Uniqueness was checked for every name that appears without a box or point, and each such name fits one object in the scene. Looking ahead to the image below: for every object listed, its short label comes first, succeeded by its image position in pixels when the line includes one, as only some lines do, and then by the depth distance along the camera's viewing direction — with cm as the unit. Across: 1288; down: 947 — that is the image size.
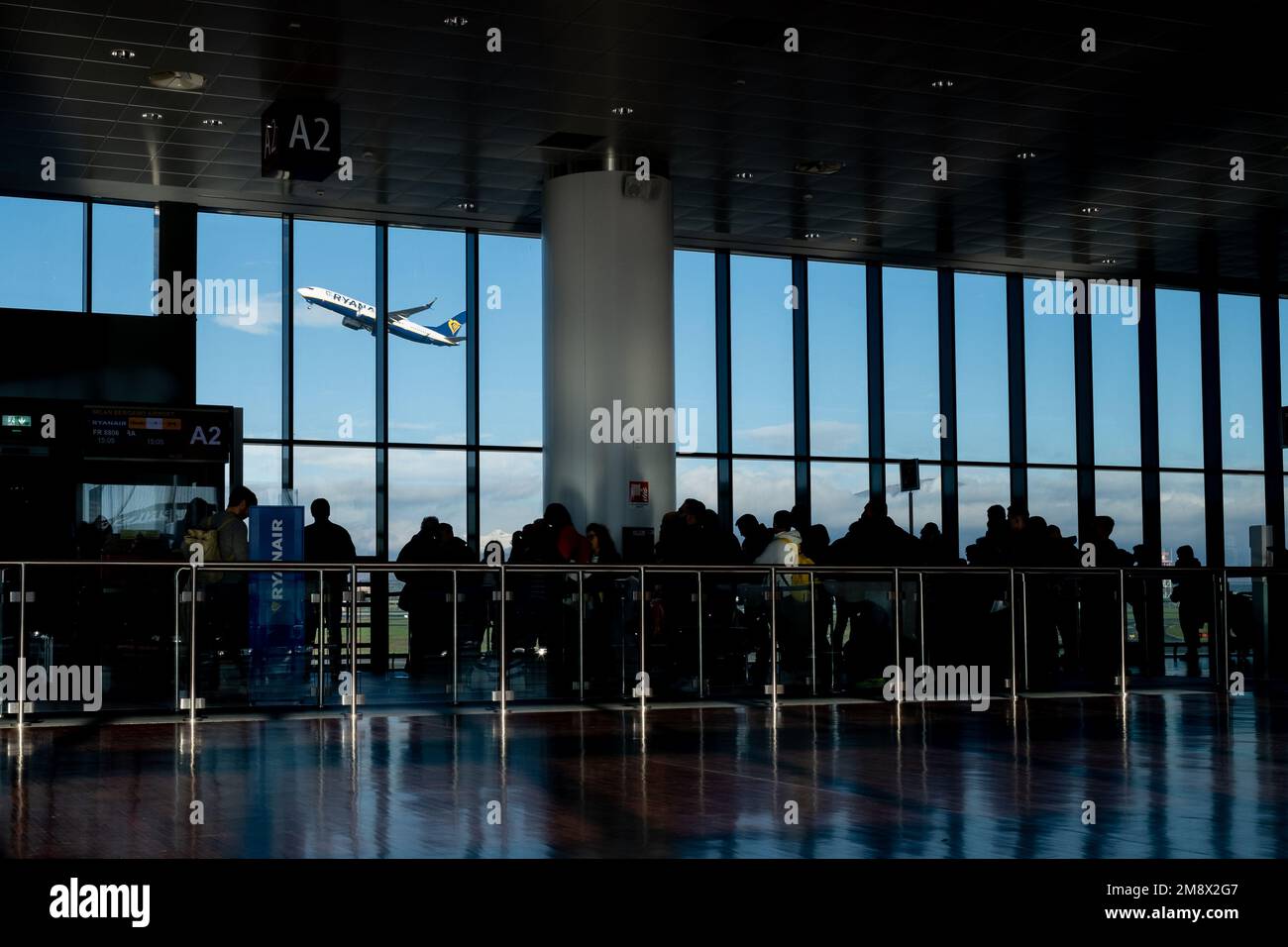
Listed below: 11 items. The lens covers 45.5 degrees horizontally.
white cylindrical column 1598
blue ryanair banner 1127
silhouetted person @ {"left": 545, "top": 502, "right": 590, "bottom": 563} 1331
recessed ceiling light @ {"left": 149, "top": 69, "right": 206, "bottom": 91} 1321
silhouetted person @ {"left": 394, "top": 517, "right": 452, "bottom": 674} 1185
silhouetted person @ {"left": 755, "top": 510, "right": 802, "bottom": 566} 1300
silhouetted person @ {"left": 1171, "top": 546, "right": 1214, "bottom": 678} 1395
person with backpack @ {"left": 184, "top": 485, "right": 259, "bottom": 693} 1105
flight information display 1594
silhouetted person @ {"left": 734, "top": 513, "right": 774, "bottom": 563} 1423
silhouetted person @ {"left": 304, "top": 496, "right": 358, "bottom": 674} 1407
